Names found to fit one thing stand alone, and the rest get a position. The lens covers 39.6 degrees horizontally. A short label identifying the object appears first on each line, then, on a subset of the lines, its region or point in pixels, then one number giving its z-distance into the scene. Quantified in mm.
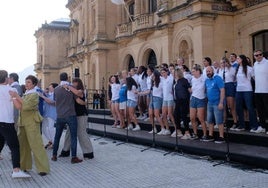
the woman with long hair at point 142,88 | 13901
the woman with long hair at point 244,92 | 9875
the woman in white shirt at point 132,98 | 13170
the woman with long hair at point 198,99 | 9914
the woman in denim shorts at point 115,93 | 14281
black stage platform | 7964
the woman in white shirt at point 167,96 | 11297
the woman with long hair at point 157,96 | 11766
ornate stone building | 16891
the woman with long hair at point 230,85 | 10578
